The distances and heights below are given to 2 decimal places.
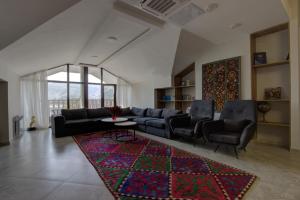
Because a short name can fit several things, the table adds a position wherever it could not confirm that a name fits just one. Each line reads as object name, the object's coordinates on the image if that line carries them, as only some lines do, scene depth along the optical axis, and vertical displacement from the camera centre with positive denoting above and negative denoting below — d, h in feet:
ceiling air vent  8.37 +4.94
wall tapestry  12.82 +1.58
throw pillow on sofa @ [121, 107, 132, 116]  20.54 -1.34
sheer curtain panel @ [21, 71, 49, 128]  17.90 +0.48
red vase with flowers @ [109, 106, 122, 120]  15.17 -0.94
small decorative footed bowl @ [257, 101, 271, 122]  11.32 -0.53
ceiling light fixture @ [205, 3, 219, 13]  8.79 +4.99
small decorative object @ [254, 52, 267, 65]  11.50 +2.87
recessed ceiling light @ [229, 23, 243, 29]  10.60 +4.77
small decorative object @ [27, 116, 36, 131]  17.71 -2.39
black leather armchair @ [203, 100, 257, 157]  8.95 -1.56
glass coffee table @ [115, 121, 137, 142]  13.51 -3.03
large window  19.97 +1.69
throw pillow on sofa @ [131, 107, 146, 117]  19.38 -1.24
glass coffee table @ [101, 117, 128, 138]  14.39 -2.73
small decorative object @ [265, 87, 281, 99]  11.13 +0.42
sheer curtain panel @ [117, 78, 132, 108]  23.66 +1.16
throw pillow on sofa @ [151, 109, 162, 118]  17.35 -1.28
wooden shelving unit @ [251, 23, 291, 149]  10.91 +1.40
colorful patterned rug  5.84 -3.17
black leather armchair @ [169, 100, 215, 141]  11.64 -1.38
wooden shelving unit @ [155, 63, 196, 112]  17.17 +1.12
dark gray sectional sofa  14.57 -1.84
